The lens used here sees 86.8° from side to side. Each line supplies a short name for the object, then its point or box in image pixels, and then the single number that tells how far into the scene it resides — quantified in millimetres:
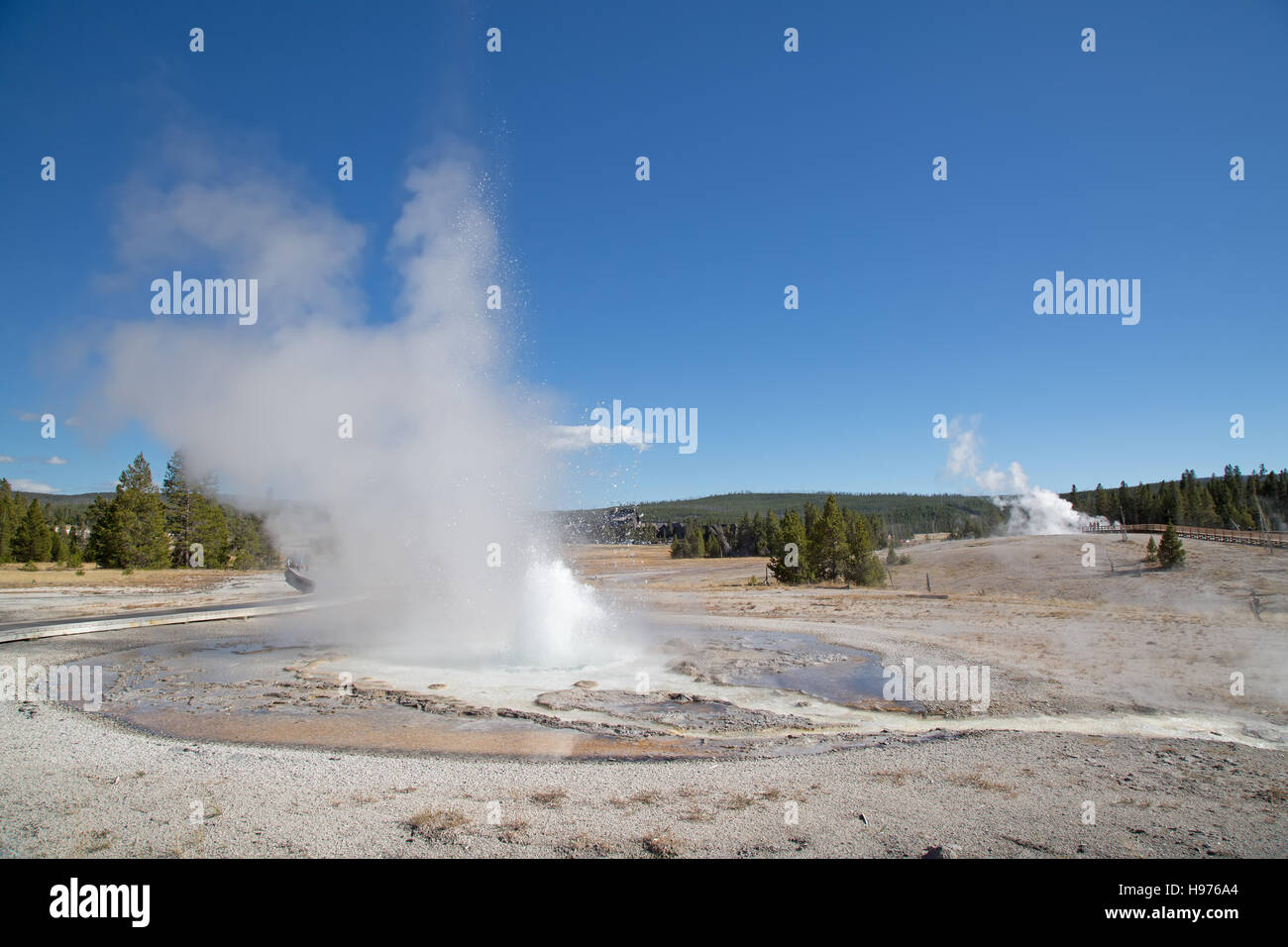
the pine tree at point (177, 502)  57750
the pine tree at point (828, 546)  45250
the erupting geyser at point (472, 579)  17516
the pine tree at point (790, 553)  46844
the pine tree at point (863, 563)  43938
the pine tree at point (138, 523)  50844
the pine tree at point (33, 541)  61656
